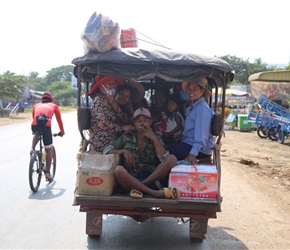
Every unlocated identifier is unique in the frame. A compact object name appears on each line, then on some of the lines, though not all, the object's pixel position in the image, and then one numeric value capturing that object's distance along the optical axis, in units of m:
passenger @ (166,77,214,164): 4.73
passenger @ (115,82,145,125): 5.43
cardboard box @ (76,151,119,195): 4.29
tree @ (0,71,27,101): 37.84
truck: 4.25
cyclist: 7.57
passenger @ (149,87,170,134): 5.80
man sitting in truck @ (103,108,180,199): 4.49
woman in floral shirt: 5.00
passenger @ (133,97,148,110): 5.93
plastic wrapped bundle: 4.51
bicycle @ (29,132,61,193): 7.18
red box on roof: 6.12
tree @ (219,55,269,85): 60.16
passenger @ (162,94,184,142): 5.49
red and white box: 4.30
